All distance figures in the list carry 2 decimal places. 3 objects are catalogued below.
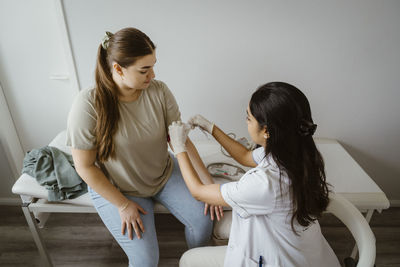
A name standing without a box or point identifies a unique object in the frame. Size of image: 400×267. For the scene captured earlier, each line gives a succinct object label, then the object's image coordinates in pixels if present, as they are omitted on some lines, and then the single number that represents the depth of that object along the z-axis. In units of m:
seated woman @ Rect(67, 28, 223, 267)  1.08
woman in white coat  0.86
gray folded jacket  1.33
